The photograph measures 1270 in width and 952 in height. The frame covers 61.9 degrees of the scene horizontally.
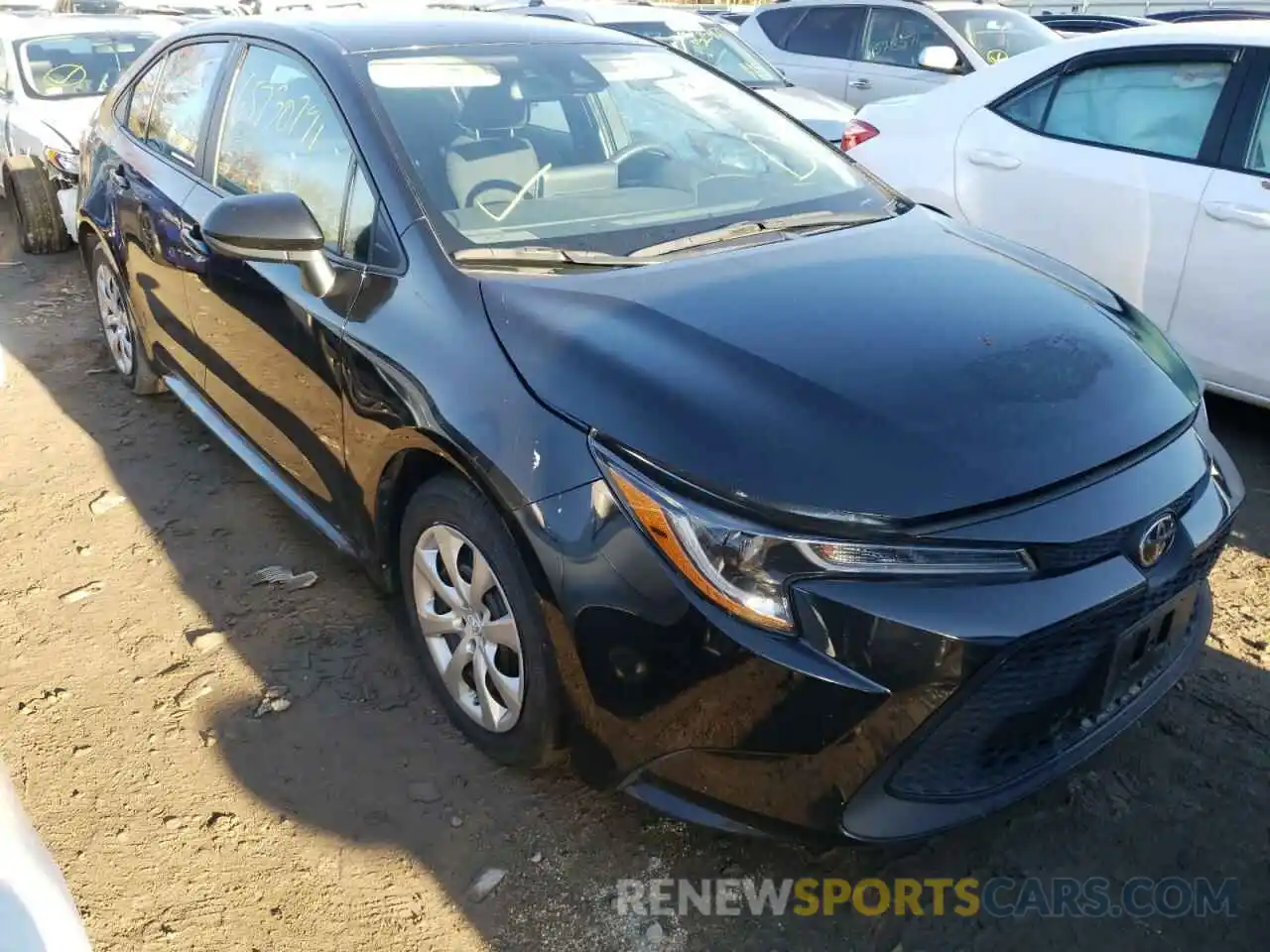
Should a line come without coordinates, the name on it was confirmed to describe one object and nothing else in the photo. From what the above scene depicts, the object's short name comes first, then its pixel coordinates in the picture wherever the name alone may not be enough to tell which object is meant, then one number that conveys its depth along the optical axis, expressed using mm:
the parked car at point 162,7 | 11237
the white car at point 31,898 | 1319
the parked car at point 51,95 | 7086
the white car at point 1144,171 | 3896
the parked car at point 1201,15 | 10327
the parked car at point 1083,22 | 11375
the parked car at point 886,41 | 9008
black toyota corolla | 1840
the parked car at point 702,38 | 8039
